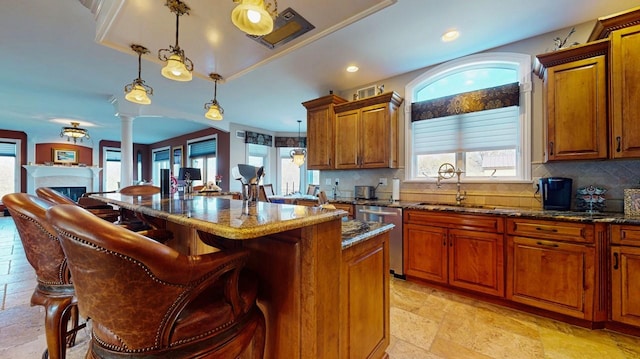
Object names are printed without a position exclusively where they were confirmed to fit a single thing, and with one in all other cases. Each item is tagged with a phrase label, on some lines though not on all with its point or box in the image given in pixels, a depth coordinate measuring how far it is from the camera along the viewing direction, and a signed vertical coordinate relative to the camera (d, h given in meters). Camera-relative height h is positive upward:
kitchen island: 0.96 -0.41
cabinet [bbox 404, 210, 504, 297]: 2.34 -0.73
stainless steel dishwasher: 2.92 -0.63
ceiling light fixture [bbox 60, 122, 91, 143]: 5.89 +1.16
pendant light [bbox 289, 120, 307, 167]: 6.46 +0.59
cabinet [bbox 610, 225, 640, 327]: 1.82 -0.72
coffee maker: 2.35 -0.14
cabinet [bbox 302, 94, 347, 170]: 3.84 +0.77
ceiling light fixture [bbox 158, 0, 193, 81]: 2.11 +1.07
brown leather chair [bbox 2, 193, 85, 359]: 1.21 -0.45
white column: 4.61 +0.51
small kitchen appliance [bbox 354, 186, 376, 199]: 3.68 -0.20
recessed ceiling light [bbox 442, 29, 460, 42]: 2.54 +1.52
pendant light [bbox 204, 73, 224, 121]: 3.25 +0.89
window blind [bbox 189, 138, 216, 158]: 7.13 +0.95
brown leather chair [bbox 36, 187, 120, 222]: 1.93 -0.26
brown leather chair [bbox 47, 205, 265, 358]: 0.68 -0.35
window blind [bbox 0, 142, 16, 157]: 7.27 +0.91
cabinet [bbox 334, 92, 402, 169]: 3.39 +0.67
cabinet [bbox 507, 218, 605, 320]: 1.95 -0.74
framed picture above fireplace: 8.12 +0.79
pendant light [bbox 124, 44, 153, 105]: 2.59 +0.91
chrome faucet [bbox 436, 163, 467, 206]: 3.06 +0.09
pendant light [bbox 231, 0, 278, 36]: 1.42 +1.01
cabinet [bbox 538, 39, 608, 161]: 2.13 +0.70
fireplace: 8.33 -0.39
